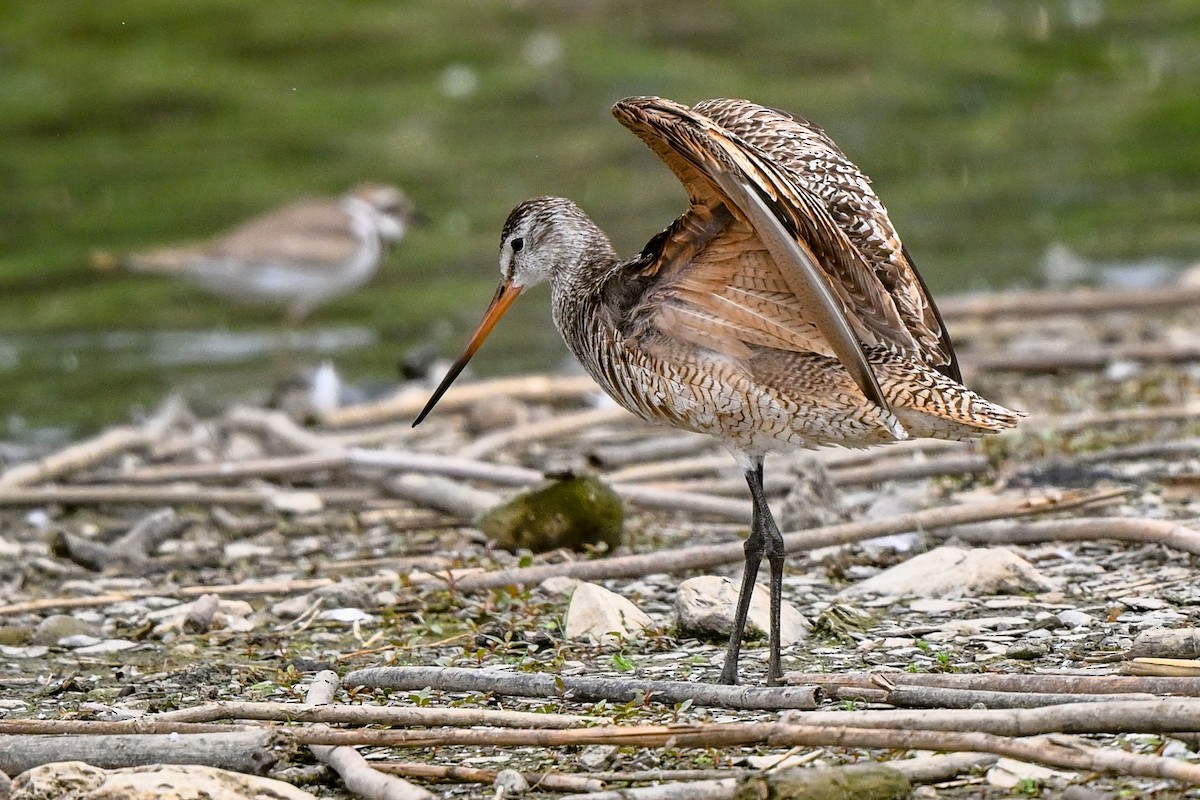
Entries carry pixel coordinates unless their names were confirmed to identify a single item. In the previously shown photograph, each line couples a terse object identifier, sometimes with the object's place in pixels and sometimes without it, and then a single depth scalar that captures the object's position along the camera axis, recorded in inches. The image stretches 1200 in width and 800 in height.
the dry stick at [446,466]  588.1
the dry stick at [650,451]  639.1
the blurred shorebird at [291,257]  1040.8
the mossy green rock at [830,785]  297.3
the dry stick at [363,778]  310.0
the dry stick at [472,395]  751.1
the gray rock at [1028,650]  393.1
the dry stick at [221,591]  500.1
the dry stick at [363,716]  341.1
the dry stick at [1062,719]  308.3
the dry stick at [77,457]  671.1
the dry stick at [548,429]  664.4
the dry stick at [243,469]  632.4
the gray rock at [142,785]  311.4
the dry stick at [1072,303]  818.8
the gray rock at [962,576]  448.4
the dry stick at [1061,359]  728.3
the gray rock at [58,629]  474.9
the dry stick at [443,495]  566.9
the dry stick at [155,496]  615.5
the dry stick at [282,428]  669.9
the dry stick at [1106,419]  610.9
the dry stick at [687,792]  301.0
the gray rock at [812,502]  513.3
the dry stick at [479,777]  318.3
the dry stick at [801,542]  472.1
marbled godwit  373.1
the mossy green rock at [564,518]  523.5
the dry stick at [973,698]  328.5
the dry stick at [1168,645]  365.1
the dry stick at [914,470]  568.4
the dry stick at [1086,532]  440.5
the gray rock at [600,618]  438.9
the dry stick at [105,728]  346.6
